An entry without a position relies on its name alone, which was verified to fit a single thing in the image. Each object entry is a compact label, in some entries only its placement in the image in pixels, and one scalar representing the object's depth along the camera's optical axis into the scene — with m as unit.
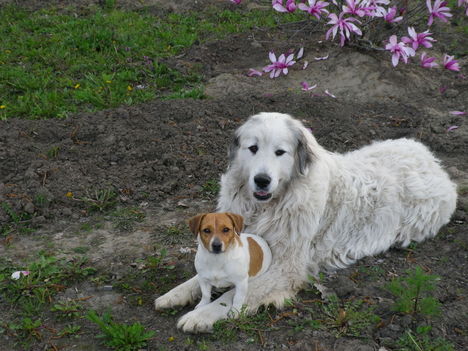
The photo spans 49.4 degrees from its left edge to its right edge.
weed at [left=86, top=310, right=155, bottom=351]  3.40
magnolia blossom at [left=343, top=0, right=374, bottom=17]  5.00
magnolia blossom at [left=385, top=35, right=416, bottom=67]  5.30
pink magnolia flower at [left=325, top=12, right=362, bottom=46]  5.11
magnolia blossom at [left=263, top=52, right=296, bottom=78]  6.07
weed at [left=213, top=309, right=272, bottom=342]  3.53
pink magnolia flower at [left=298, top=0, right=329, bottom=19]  5.08
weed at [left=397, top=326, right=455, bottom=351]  3.31
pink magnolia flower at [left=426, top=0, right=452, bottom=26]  5.41
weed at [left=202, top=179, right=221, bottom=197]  5.54
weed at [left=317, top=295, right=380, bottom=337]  3.54
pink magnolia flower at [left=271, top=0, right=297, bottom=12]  5.23
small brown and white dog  3.38
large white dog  3.95
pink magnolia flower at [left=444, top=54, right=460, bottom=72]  6.59
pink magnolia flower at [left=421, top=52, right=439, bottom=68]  6.51
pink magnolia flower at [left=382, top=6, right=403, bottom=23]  5.66
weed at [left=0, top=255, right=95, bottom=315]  3.88
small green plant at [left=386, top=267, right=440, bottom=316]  3.41
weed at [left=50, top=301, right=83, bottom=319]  3.73
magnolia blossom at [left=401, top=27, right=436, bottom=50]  5.35
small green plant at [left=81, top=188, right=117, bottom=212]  5.21
